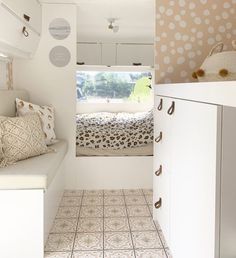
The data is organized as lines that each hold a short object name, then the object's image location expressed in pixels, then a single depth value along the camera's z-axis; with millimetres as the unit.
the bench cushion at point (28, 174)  1369
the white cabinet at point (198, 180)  835
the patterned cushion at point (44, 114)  2111
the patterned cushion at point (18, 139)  1577
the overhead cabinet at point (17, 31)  1610
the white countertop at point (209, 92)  755
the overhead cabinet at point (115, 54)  3667
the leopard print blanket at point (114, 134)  2439
